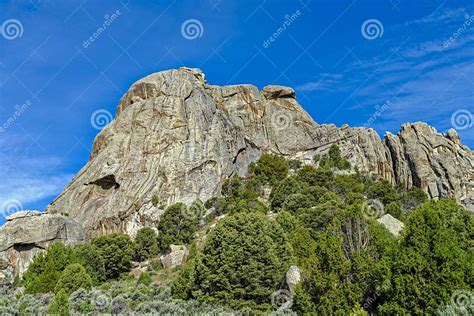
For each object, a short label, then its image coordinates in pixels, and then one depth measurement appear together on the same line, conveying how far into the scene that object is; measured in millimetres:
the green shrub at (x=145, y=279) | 40512
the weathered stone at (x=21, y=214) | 61094
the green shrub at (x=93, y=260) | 47656
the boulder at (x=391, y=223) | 39988
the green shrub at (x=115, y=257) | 51156
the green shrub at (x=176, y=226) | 54750
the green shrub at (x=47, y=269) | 38656
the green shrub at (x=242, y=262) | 29531
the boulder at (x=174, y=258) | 48419
